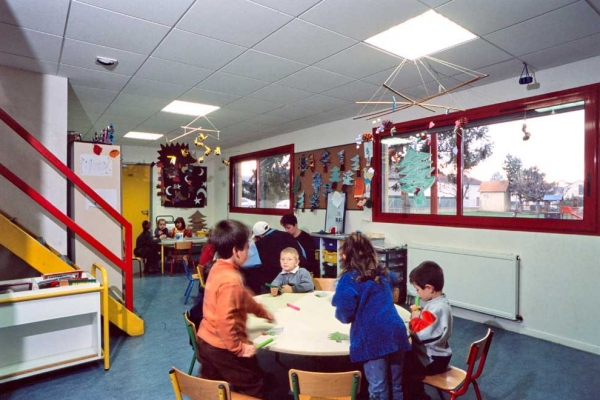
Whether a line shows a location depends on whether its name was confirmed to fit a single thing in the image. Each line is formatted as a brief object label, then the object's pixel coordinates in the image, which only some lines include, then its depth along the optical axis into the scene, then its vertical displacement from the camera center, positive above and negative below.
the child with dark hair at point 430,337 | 2.06 -0.77
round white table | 1.86 -0.75
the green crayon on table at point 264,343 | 1.84 -0.74
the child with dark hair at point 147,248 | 6.89 -0.94
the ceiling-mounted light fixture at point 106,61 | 3.43 +1.33
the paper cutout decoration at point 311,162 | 6.41 +0.69
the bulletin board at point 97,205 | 3.86 -0.05
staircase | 2.92 -0.43
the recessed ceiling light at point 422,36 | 2.74 +1.35
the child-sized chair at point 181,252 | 6.47 -1.00
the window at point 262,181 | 7.48 +0.44
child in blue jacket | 1.84 -0.62
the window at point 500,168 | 3.49 +0.39
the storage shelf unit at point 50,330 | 2.59 -1.09
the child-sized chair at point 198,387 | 1.40 -0.75
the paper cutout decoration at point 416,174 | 4.73 +0.37
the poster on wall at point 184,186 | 8.83 +0.34
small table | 6.65 -0.78
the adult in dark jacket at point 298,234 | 4.28 -0.40
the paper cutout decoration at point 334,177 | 5.91 +0.39
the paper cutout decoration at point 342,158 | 5.79 +0.69
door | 8.61 +0.13
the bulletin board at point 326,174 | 5.61 +0.45
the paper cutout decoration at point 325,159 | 6.08 +0.71
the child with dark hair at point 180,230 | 7.31 -0.63
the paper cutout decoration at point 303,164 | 6.61 +0.67
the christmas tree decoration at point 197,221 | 9.30 -0.56
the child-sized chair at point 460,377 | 1.85 -1.00
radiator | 3.79 -0.86
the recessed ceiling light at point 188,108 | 5.07 +1.34
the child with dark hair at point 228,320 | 1.78 -0.61
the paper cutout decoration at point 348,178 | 5.66 +0.36
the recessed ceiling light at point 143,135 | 7.26 +1.33
